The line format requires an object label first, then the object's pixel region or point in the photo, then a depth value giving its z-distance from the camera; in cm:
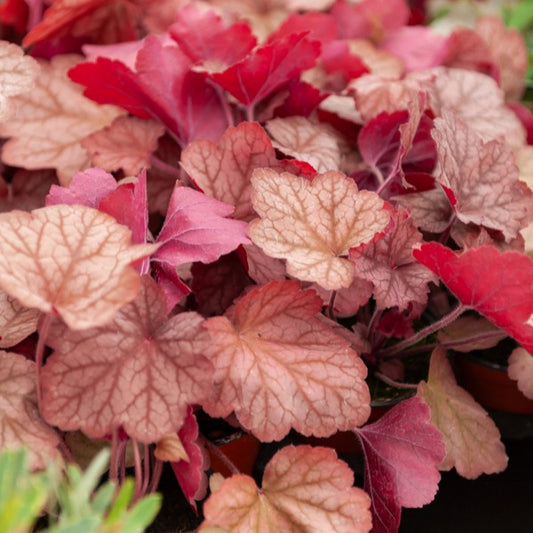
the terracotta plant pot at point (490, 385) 84
